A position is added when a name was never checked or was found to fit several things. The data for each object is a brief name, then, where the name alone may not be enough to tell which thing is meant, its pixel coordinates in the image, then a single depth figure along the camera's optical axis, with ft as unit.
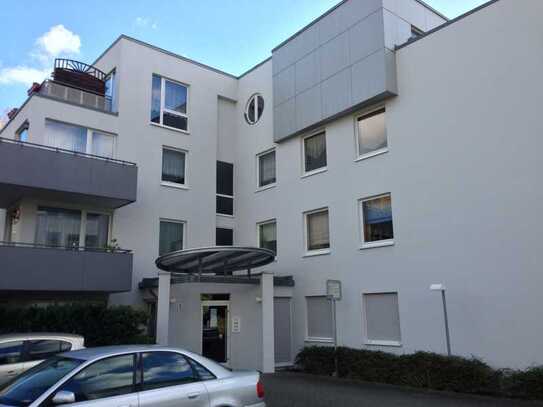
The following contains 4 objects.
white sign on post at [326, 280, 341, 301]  50.21
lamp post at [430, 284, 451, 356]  43.09
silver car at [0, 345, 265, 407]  19.63
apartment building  43.06
